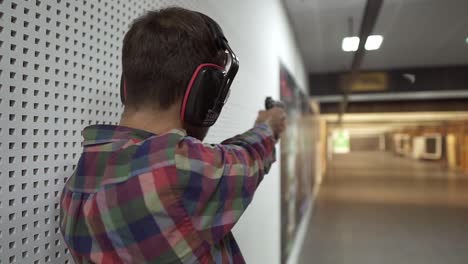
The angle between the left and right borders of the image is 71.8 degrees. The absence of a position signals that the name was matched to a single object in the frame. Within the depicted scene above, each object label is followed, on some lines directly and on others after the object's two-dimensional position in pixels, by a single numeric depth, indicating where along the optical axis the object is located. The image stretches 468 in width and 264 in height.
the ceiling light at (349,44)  3.87
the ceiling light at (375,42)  3.92
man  0.49
